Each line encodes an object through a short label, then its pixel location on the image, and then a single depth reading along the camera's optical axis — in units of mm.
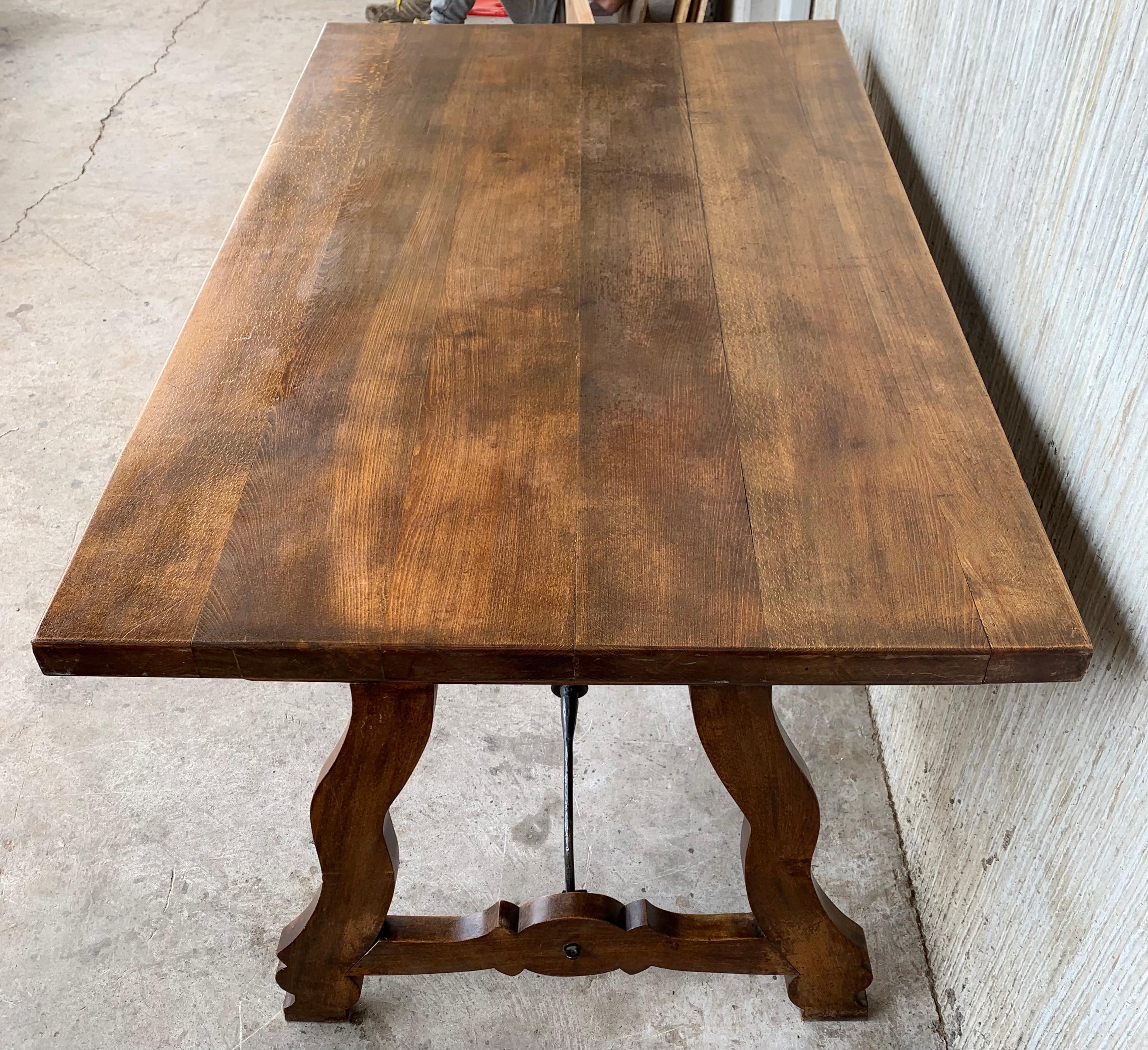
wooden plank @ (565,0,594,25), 2891
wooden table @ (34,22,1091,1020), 897
